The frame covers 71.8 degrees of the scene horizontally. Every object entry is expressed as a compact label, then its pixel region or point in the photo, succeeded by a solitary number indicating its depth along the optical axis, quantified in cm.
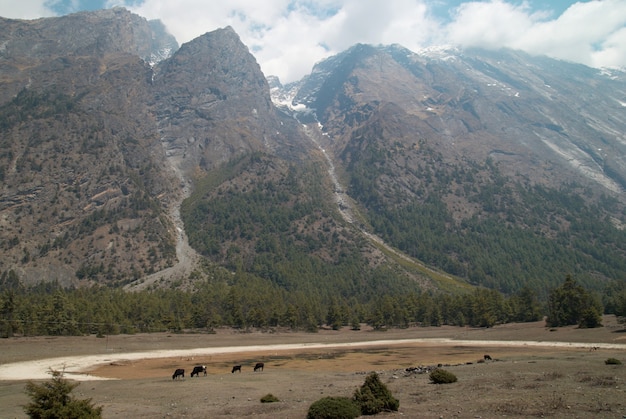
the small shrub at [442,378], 3438
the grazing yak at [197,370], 5059
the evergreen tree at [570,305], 10556
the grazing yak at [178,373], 4772
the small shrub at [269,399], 3084
